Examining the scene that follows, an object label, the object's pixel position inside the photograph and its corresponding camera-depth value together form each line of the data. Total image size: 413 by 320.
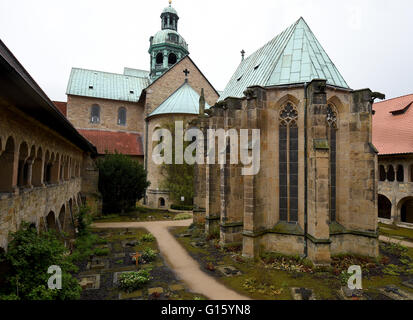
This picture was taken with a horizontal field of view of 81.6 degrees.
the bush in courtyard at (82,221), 13.28
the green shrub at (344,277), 8.05
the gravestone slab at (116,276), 8.16
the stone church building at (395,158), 18.28
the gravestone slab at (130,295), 7.16
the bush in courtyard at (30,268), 5.32
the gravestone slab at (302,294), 7.19
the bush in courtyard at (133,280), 7.67
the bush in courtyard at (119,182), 20.23
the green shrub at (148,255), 10.48
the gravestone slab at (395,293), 7.28
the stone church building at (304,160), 10.16
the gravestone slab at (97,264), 9.47
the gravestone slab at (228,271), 8.99
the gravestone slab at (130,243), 12.59
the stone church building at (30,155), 4.93
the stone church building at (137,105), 24.95
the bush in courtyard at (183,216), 20.20
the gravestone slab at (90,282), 7.79
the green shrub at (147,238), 13.54
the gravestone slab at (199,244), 12.55
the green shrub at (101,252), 10.92
